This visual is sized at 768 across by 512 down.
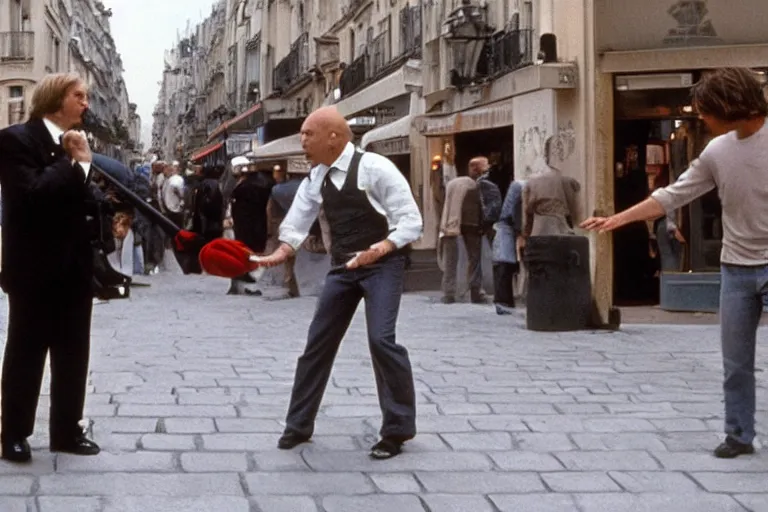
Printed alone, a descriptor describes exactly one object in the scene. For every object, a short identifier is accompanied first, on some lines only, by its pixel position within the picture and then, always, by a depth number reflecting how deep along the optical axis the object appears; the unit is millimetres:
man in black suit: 6582
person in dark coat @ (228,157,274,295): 19031
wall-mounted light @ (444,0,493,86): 21891
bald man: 7047
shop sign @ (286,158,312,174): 26422
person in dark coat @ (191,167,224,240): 20594
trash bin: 13750
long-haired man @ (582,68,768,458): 6770
